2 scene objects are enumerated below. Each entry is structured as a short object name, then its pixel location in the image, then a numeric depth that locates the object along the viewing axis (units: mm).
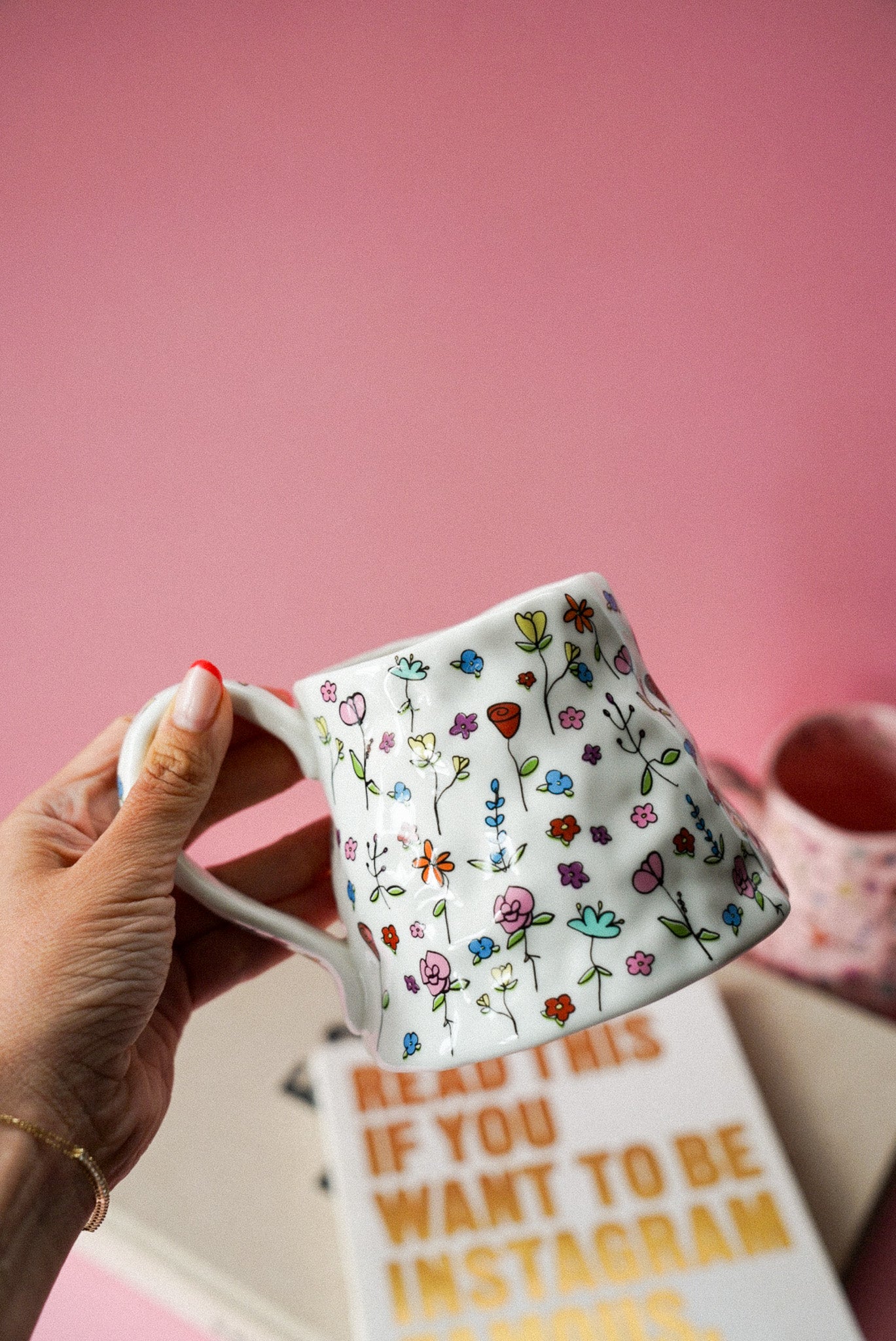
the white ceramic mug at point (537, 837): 482
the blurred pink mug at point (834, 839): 932
